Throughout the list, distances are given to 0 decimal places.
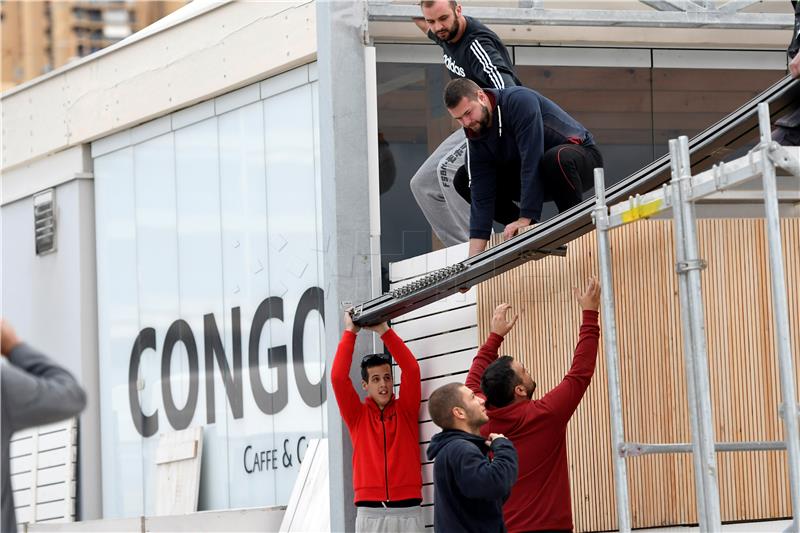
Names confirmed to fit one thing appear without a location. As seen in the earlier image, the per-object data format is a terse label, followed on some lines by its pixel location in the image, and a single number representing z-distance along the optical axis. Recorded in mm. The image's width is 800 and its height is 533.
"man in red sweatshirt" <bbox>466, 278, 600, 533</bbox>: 13023
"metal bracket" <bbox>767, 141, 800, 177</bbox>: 10352
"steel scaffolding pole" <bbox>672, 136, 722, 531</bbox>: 11062
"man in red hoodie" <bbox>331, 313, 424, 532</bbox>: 15781
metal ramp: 12266
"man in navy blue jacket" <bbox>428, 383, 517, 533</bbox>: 11587
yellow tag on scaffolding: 11670
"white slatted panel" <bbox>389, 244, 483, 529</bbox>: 15937
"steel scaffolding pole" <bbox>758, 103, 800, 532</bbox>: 10055
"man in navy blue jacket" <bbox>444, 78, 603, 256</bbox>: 14820
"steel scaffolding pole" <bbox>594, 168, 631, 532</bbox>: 12203
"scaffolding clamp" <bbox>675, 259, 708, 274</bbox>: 11133
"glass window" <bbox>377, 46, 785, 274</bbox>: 19187
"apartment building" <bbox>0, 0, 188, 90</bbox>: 197250
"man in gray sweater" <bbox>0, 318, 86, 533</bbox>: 7492
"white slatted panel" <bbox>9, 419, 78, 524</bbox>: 23062
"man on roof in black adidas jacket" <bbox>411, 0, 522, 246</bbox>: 15859
